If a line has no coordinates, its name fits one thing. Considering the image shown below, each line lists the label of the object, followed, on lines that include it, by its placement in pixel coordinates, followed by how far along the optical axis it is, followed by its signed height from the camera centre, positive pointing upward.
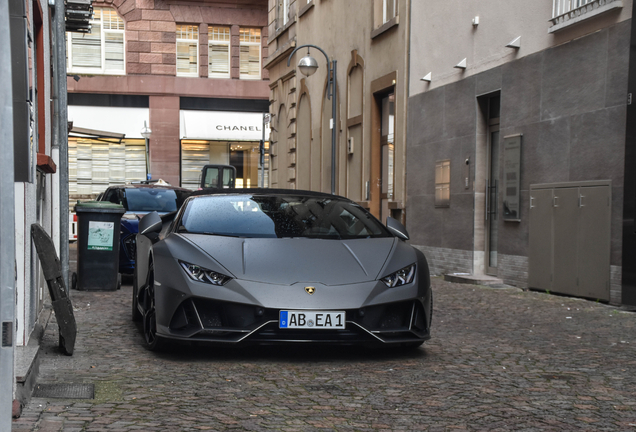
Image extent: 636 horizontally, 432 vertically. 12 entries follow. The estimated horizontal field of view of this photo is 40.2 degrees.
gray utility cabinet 10.42 -0.46
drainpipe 9.64 +0.94
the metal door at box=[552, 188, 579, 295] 11.01 -0.47
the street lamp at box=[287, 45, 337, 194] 17.70 +2.67
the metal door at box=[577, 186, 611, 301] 10.34 -0.48
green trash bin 11.72 -0.68
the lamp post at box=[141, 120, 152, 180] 36.03 +2.68
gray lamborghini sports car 5.98 -0.59
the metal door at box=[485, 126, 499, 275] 13.76 +0.01
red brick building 36.72 +4.62
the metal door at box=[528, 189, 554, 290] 11.59 -0.52
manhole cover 5.00 -1.14
